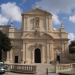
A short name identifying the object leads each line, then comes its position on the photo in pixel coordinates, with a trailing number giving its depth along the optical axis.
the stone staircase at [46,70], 10.41
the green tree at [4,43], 18.70
